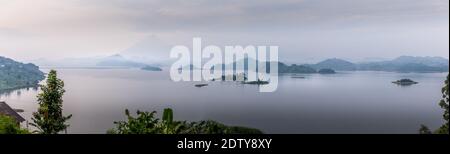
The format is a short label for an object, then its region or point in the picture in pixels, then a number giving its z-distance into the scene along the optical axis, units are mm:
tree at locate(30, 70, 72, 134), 15875
